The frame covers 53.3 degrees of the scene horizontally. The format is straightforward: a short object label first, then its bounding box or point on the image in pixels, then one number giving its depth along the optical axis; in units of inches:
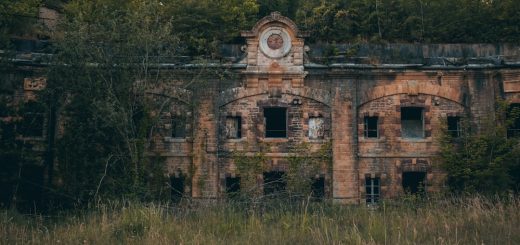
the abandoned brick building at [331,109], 792.9
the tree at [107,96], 662.5
